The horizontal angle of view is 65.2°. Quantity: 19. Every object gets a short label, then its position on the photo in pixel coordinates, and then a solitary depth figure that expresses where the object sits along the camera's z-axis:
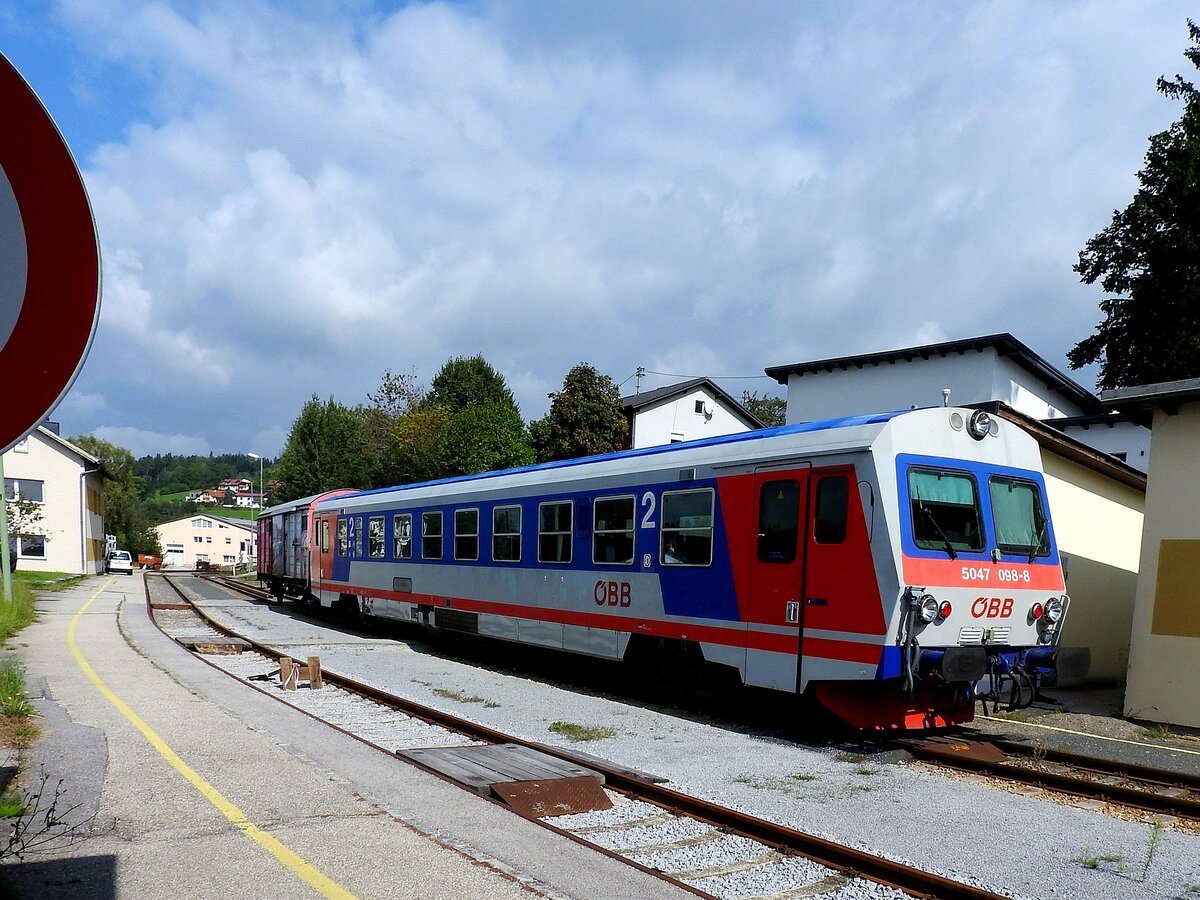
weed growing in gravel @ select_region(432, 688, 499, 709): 11.12
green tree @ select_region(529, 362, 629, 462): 39.41
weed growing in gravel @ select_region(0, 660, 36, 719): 8.42
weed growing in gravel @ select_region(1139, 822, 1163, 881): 5.58
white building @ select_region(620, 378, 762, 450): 40.28
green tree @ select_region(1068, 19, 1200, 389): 24.72
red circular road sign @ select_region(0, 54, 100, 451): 1.77
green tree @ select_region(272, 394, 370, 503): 64.81
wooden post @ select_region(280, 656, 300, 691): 11.86
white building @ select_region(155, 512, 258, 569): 102.75
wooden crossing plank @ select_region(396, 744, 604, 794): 6.95
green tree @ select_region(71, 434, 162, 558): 80.31
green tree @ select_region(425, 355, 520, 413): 59.28
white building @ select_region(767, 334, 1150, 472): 22.70
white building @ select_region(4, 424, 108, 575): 45.91
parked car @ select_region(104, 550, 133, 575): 56.81
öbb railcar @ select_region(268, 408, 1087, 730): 8.44
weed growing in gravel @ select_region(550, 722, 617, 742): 9.17
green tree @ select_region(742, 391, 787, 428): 59.16
